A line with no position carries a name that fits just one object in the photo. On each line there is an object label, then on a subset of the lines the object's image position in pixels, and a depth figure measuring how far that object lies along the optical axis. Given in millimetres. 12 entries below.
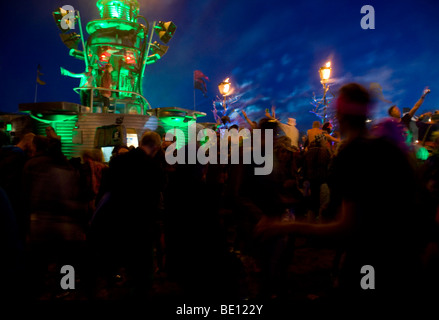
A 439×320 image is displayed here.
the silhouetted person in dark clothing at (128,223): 4172
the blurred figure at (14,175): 4812
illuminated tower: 28375
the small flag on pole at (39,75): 27403
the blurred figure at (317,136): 8211
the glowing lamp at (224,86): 13914
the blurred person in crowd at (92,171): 6754
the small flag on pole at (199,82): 25938
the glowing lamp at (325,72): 13477
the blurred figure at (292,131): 7604
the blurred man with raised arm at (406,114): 6113
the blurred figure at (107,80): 25702
